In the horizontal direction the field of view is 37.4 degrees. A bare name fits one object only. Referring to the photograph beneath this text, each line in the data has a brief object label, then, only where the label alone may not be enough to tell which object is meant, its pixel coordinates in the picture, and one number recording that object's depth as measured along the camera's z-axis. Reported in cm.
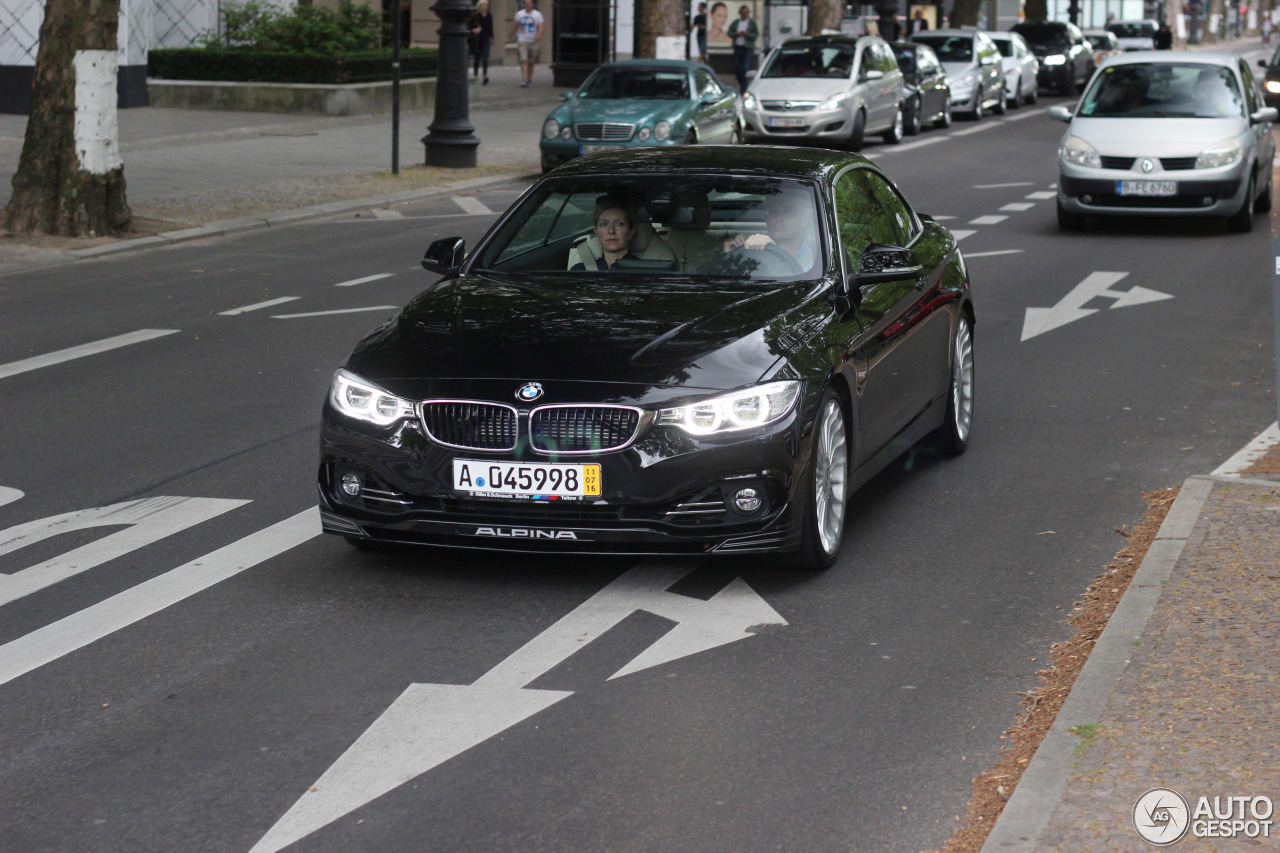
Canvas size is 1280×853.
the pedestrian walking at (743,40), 4197
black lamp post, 2477
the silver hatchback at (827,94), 2873
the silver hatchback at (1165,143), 1816
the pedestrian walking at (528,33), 4288
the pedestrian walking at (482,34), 4247
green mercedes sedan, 2441
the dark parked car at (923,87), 3288
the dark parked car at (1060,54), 4819
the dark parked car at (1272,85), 3866
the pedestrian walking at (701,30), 4825
